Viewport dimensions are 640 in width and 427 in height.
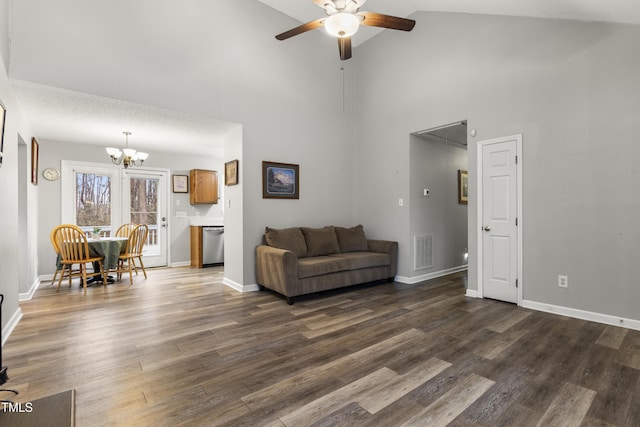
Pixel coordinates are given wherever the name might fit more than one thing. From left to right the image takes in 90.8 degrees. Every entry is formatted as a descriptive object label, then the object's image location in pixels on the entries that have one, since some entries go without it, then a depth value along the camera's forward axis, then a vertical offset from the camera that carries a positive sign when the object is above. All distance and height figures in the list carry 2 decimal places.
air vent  4.90 -0.65
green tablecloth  4.61 -0.56
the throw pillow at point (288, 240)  4.39 -0.41
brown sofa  3.87 -0.67
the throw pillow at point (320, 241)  4.67 -0.46
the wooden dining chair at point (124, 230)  5.66 -0.33
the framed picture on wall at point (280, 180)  4.63 +0.46
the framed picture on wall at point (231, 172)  4.52 +0.57
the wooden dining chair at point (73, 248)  4.31 -0.50
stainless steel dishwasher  6.41 -0.71
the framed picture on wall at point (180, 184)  6.57 +0.58
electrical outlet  3.34 -0.77
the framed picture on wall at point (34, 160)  4.45 +0.75
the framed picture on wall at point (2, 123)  2.49 +0.71
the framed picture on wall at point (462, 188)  5.70 +0.40
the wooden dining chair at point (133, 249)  5.07 -0.63
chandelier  4.89 +0.92
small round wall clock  5.28 +0.64
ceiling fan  2.58 +1.69
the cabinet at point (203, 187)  6.66 +0.53
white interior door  3.72 -0.10
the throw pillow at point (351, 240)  5.02 -0.47
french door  5.56 +0.22
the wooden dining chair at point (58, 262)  4.33 -0.74
